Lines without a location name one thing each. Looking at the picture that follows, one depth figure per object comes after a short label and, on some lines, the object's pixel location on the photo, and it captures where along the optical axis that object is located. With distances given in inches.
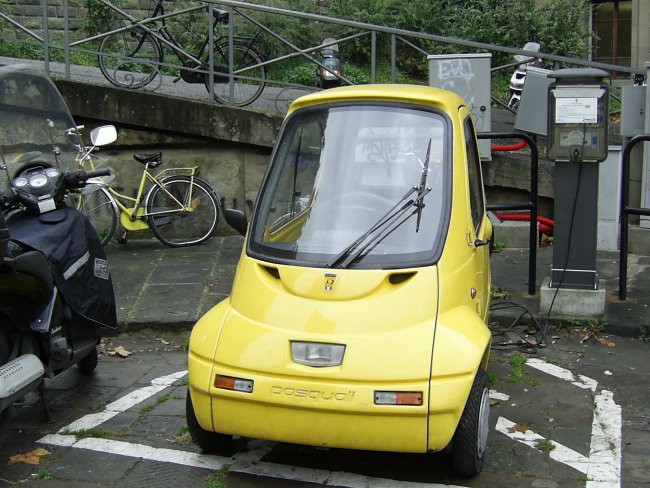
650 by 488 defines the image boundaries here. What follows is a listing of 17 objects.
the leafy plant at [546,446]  188.0
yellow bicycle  355.9
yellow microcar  163.6
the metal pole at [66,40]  378.6
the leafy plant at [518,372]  229.6
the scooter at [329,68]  393.4
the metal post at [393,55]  378.1
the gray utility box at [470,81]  351.9
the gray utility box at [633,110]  326.6
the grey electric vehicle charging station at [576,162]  257.3
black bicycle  384.8
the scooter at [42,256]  191.8
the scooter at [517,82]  399.9
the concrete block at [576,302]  268.2
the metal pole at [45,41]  384.5
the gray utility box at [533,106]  346.9
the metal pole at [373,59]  372.0
